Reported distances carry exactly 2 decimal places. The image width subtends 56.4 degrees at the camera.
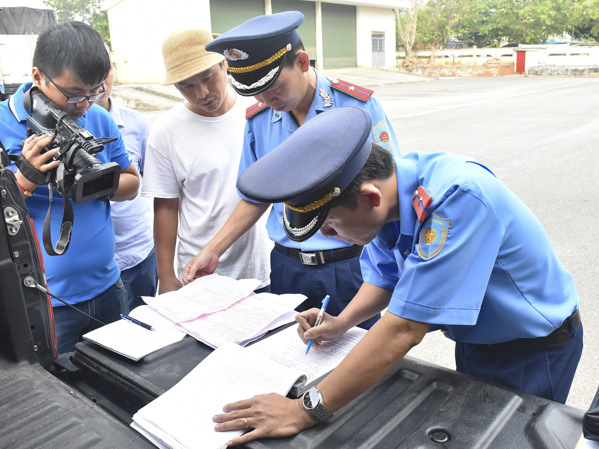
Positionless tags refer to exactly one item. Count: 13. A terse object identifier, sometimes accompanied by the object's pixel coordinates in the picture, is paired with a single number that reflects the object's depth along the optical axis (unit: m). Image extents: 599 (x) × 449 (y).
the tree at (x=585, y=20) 33.56
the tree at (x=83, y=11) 30.97
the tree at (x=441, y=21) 33.81
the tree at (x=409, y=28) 31.28
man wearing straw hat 2.07
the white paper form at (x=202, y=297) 1.63
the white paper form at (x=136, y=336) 1.39
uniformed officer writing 1.08
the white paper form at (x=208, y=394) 1.07
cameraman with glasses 1.62
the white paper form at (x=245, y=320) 1.48
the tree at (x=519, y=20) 33.81
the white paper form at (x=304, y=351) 1.33
